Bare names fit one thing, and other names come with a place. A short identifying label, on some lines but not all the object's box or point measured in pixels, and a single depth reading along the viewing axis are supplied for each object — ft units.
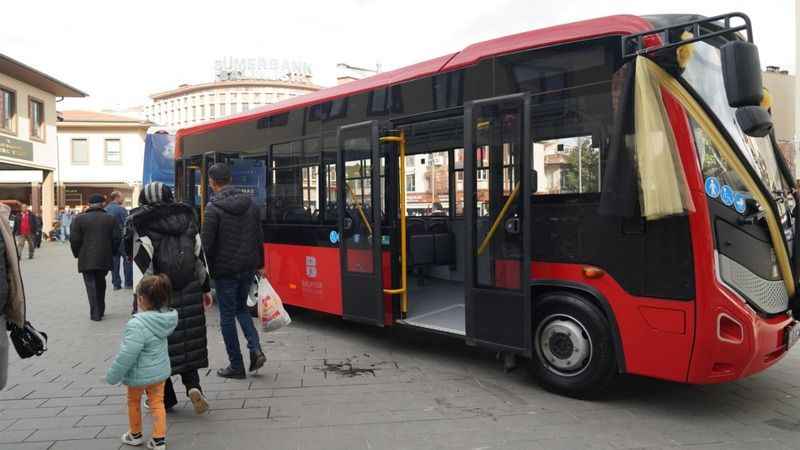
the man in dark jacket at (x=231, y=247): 17.07
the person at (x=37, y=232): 73.46
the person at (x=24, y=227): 65.74
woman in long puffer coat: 14.66
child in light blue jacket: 12.13
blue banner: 49.16
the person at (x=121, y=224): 36.94
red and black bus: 13.73
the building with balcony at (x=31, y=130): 84.17
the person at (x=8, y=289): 10.67
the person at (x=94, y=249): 29.01
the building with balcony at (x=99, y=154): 143.74
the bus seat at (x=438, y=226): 24.97
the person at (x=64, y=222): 104.40
